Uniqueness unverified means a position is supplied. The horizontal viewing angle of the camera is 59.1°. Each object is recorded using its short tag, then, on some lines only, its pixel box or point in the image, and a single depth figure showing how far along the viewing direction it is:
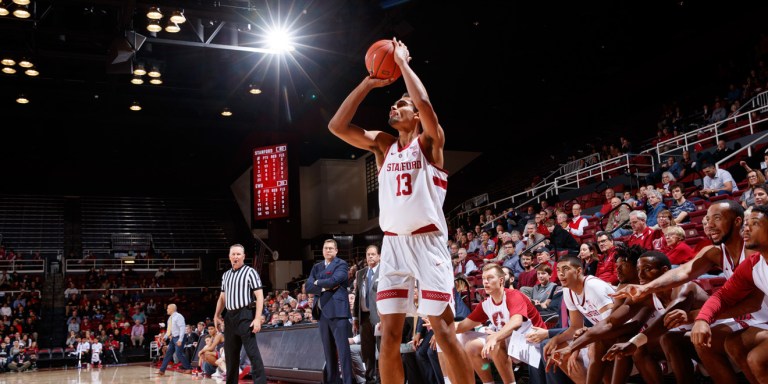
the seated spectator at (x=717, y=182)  9.26
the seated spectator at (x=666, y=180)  10.48
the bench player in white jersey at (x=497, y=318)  4.93
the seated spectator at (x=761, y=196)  6.91
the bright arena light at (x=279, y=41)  13.60
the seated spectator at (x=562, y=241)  9.41
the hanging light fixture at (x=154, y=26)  12.70
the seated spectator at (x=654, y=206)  9.13
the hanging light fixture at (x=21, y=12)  11.82
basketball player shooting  3.61
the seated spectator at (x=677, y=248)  5.96
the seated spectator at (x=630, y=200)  10.14
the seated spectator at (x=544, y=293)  6.49
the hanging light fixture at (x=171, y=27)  12.84
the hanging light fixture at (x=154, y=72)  14.63
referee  6.51
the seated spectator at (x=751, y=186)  7.89
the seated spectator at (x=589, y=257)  7.14
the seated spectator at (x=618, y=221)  9.49
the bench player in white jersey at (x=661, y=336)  3.87
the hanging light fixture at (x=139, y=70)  14.44
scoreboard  19.05
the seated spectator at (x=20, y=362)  17.12
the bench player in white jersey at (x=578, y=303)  4.41
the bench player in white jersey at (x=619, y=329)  4.07
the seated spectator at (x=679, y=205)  8.71
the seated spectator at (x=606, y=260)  6.39
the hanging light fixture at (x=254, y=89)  17.02
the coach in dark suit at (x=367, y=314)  7.36
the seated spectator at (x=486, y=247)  12.49
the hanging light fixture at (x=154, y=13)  12.18
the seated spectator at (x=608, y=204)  11.22
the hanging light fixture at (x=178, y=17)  12.41
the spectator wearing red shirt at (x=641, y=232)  7.61
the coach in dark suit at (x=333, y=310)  7.05
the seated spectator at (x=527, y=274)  8.55
